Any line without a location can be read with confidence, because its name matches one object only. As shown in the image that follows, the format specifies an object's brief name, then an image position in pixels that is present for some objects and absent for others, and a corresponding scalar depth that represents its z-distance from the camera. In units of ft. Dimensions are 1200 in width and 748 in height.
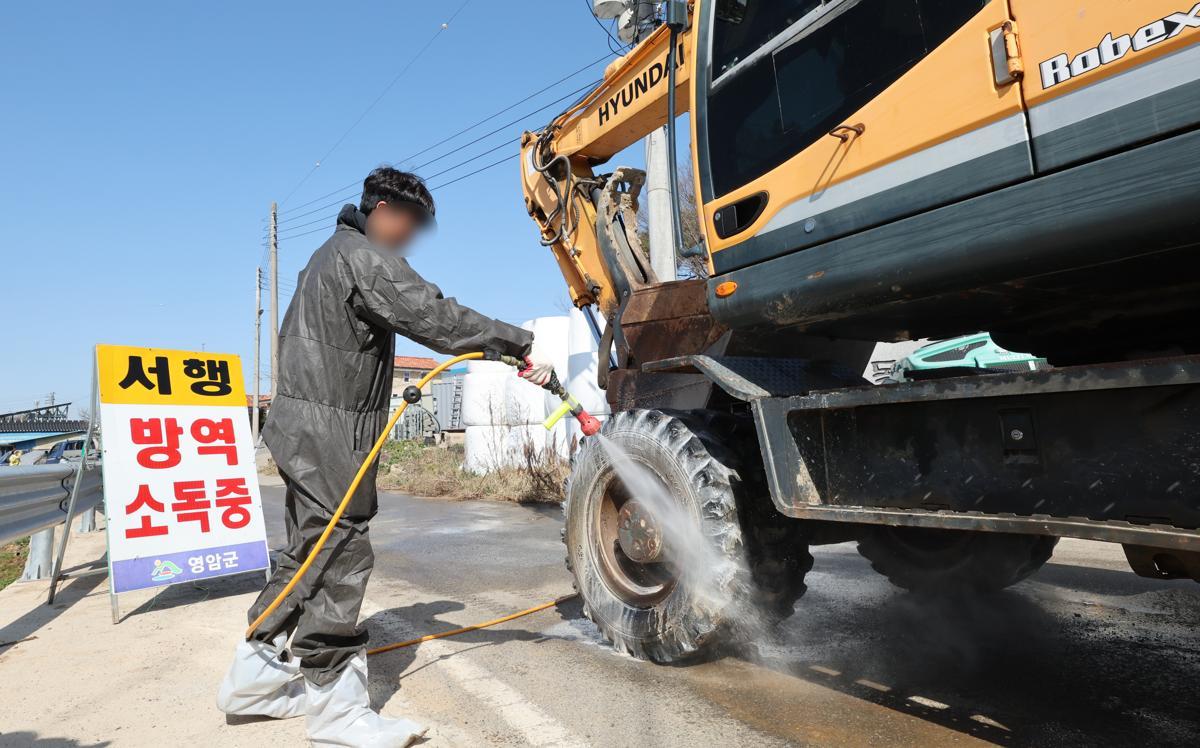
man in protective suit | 8.93
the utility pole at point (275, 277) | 96.17
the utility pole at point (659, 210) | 32.12
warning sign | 15.84
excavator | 6.81
